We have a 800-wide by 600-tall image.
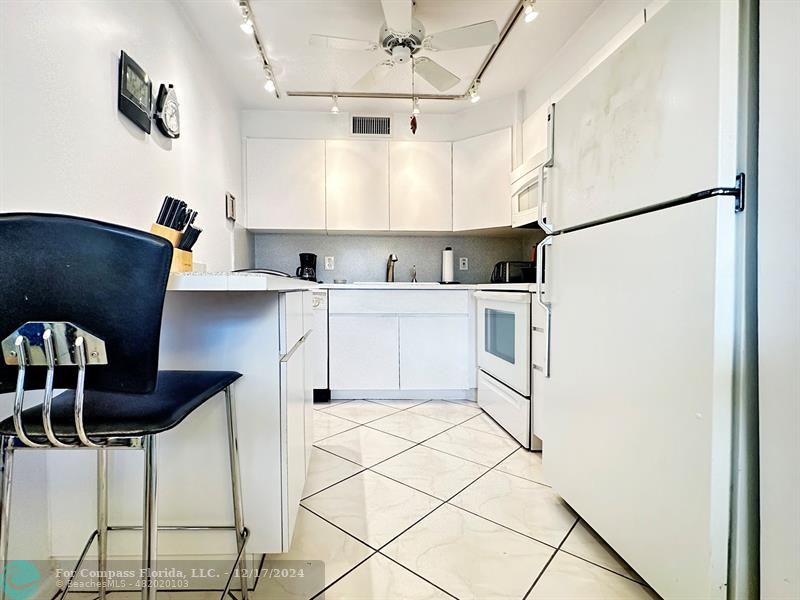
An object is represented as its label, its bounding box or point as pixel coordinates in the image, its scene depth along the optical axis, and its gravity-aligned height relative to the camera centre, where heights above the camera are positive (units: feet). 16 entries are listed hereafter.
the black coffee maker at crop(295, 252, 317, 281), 10.39 +0.91
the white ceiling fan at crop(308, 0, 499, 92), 5.78 +4.30
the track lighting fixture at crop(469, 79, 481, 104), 8.51 +4.87
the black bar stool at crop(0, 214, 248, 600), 1.83 -0.15
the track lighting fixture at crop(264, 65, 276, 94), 7.76 +4.67
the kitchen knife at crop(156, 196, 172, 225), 4.30 +1.01
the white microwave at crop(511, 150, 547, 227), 7.49 +2.41
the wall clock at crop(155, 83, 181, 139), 5.54 +2.84
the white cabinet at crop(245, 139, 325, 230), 9.92 +3.07
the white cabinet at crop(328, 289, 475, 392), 9.37 -1.05
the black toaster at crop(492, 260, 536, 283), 8.63 +0.70
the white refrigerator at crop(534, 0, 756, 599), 2.72 +0.08
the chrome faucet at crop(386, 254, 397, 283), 10.64 +0.91
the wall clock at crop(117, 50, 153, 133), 4.61 +2.68
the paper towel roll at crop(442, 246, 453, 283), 10.65 +1.00
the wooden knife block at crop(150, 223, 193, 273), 3.93 +0.47
